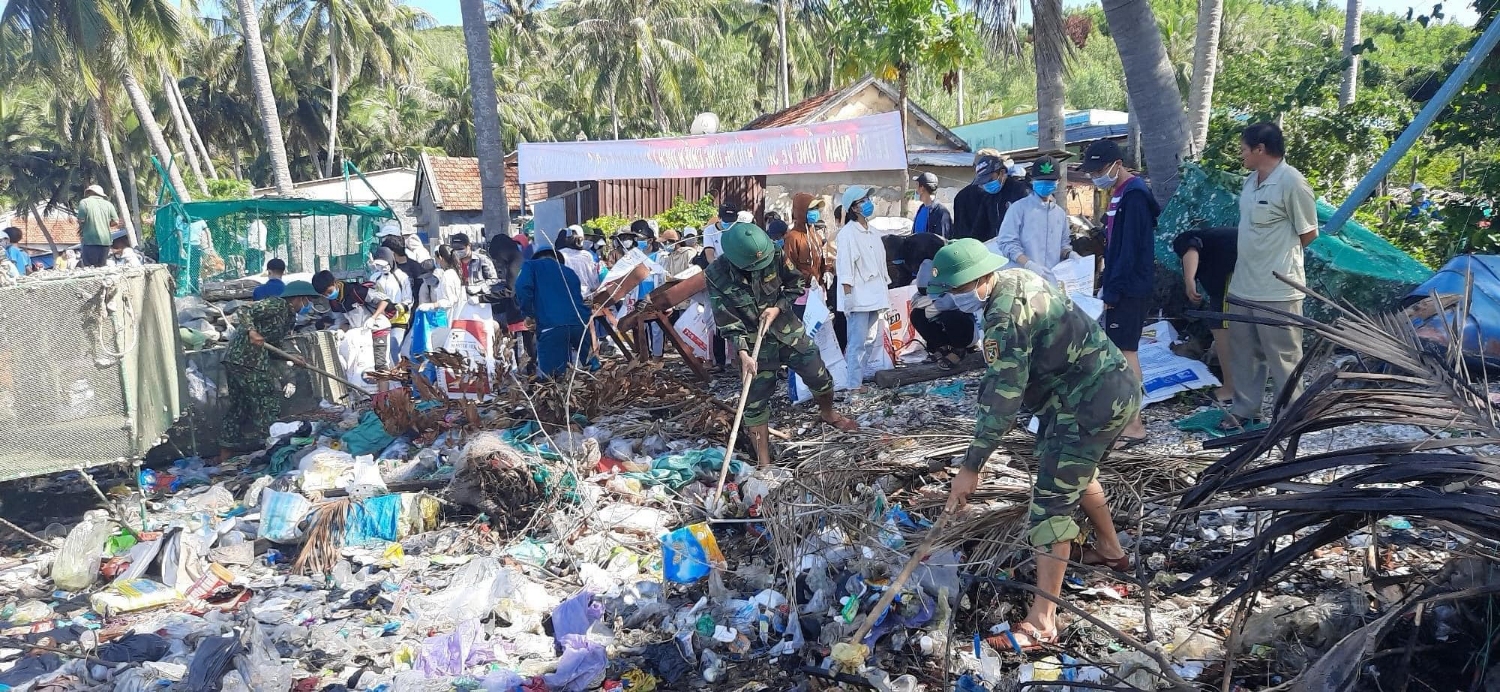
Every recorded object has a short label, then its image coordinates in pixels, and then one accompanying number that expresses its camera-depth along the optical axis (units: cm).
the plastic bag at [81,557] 509
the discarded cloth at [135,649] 407
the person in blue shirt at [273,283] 962
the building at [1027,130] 2667
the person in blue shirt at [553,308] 715
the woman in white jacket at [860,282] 688
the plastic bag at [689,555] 443
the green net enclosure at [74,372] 526
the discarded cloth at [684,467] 563
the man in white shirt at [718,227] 1028
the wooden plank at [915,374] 714
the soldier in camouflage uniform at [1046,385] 325
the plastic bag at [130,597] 473
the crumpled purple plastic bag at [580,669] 366
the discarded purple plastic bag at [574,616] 408
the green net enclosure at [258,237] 1490
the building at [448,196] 2798
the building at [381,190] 2833
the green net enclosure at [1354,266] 571
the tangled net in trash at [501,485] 534
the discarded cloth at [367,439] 711
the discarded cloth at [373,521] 536
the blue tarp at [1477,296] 494
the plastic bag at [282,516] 541
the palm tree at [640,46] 3559
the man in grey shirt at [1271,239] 479
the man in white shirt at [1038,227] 626
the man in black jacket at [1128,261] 535
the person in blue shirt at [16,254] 1719
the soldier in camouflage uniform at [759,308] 555
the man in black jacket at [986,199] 704
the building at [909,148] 1939
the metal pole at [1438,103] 490
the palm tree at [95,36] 2002
